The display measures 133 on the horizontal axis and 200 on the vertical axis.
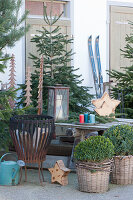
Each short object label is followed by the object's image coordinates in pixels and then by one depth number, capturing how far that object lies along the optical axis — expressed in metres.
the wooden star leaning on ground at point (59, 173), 5.43
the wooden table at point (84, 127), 5.89
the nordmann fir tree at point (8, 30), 5.89
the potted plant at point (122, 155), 5.45
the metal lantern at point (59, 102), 6.38
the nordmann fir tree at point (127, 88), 7.94
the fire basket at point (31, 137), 5.29
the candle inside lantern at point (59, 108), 6.39
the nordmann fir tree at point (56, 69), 7.75
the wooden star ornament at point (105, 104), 6.47
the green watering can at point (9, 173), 5.39
